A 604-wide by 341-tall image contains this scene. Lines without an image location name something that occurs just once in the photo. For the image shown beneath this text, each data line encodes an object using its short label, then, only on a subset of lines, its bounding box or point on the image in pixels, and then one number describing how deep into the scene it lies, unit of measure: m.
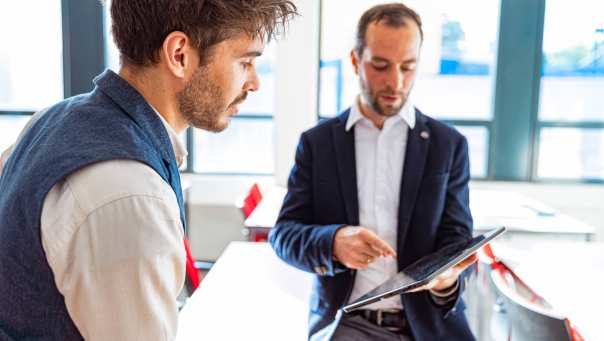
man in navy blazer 1.45
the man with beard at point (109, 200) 0.63
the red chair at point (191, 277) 1.84
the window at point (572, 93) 4.15
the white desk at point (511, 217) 2.68
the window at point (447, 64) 4.21
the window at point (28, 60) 4.48
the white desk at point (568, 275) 1.30
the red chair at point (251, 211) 2.64
